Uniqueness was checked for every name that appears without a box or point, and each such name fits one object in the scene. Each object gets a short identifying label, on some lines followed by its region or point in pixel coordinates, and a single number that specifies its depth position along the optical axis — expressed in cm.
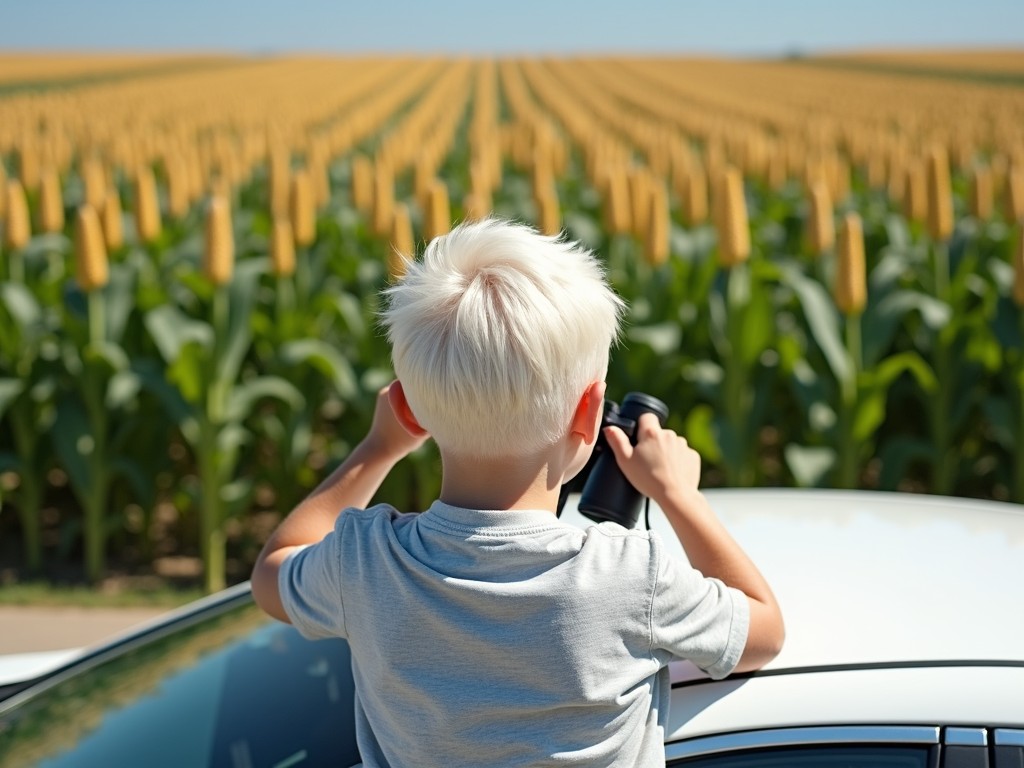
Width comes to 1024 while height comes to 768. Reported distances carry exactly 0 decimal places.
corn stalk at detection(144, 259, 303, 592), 608
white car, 159
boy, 156
